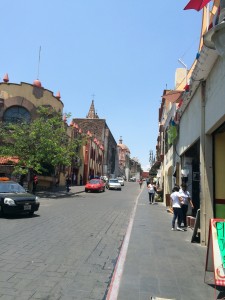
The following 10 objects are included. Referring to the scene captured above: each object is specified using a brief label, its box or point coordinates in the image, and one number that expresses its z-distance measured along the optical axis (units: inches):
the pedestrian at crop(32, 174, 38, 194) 777.0
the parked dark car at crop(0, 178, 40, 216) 374.7
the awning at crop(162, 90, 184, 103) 715.5
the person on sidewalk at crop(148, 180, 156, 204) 722.7
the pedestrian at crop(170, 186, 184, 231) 347.7
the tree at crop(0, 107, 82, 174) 750.8
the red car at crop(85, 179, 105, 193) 1071.1
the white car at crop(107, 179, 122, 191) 1336.4
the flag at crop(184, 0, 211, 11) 176.1
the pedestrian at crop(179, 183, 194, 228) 355.2
